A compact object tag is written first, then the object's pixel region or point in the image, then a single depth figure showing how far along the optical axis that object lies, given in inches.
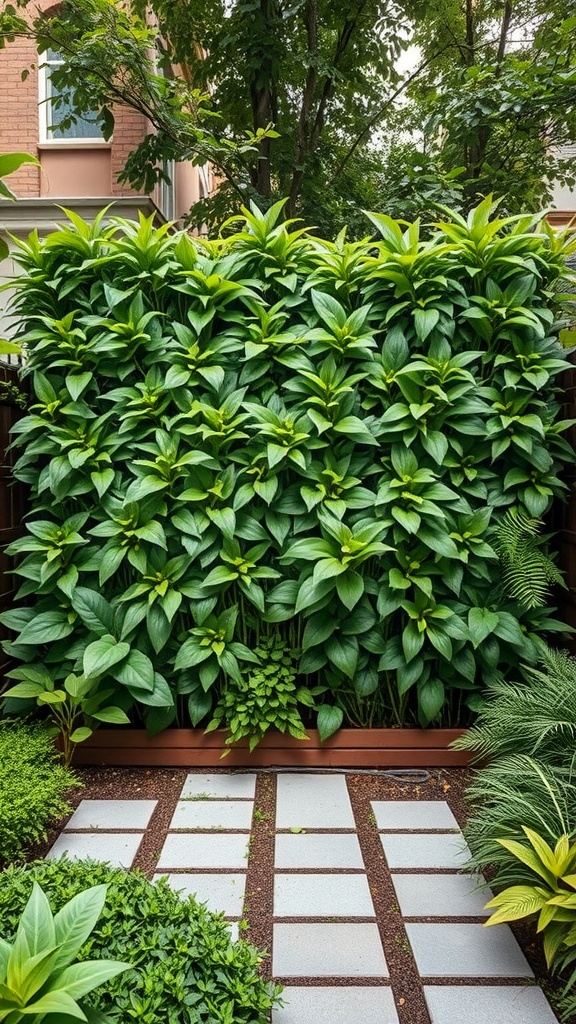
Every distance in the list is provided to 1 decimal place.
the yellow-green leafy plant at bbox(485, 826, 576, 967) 60.9
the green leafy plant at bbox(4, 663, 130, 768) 102.0
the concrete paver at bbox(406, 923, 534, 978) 65.4
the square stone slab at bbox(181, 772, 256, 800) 101.0
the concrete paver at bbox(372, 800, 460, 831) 93.0
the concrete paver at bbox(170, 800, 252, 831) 92.6
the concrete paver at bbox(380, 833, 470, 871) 84.0
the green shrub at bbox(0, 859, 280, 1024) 49.2
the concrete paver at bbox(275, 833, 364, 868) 83.7
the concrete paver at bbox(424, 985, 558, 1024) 59.7
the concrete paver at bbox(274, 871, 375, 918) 74.3
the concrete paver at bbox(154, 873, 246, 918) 75.2
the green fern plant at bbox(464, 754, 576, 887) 69.5
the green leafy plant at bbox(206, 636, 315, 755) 104.9
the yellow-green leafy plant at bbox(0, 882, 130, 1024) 41.7
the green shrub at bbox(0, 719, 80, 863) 79.2
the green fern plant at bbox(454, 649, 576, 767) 79.3
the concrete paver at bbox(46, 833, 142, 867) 84.9
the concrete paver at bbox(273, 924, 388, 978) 64.9
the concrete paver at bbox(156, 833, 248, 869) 83.7
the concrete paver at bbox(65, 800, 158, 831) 93.0
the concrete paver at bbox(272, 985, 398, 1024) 59.2
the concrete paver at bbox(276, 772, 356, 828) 93.4
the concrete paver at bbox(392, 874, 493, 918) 74.6
